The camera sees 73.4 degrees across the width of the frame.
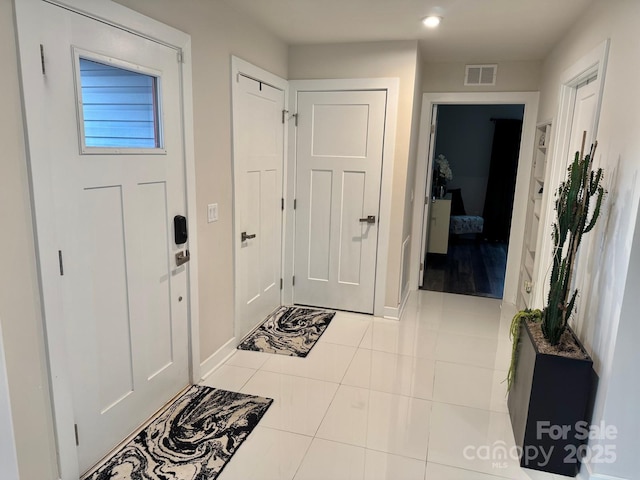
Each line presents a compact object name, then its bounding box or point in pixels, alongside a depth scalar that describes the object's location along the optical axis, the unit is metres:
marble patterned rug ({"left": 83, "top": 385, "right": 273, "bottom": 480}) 2.00
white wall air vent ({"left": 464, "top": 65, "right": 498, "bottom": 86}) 4.16
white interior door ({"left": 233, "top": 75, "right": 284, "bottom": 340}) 3.13
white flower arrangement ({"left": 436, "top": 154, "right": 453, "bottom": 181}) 6.78
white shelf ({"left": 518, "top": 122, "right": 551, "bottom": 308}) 3.88
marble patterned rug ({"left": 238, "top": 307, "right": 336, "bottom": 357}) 3.32
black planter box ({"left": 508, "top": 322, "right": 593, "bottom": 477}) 1.98
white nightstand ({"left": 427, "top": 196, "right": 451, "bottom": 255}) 6.29
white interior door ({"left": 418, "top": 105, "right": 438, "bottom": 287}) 4.52
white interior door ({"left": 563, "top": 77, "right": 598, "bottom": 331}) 2.26
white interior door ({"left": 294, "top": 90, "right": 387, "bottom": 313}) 3.76
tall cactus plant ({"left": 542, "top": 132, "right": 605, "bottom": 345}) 1.99
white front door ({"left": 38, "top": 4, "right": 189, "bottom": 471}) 1.72
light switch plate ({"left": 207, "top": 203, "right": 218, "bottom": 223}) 2.75
